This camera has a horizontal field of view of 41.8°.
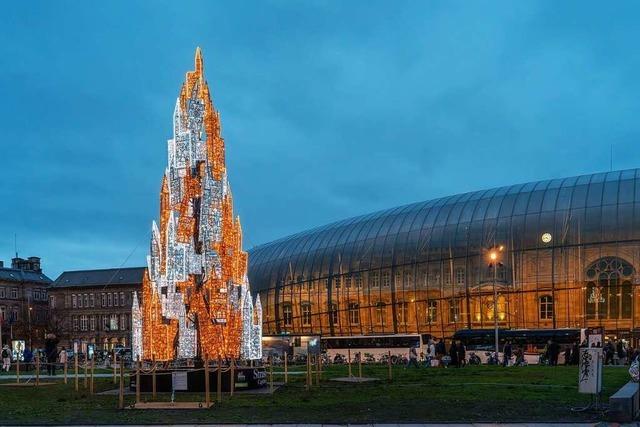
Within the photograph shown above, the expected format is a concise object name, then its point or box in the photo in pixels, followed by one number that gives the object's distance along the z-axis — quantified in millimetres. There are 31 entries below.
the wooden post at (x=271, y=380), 31484
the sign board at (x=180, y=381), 30270
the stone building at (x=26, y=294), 159000
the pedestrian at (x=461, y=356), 57156
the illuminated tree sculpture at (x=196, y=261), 32156
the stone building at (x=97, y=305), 169875
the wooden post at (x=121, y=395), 24750
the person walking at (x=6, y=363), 60969
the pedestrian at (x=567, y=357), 56694
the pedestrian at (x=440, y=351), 62222
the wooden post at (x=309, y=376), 32147
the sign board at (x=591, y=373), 20766
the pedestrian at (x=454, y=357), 56219
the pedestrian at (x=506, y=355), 57119
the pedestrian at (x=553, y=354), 56156
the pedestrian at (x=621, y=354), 59250
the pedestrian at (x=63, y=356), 57688
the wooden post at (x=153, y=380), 29359
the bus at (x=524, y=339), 70500
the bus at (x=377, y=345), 77000
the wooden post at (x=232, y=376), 28969
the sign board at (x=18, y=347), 73000
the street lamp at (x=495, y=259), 78256
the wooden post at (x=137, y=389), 26141
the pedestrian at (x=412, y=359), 59512
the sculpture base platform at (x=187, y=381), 31344
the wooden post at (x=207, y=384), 24719
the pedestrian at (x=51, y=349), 55097
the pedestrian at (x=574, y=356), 55144
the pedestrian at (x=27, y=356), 67875
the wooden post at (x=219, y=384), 27536
